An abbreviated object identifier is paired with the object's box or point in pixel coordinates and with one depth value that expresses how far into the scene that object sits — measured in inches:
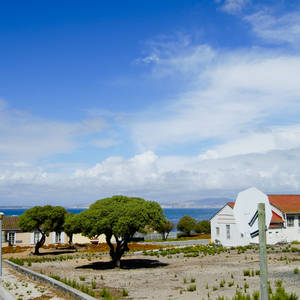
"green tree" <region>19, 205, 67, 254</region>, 1514.5
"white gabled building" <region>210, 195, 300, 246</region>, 1519.4
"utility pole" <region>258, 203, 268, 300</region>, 229.6
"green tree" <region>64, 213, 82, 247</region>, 951.6
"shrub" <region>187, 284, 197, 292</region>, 580.3
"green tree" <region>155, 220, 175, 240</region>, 2679.6
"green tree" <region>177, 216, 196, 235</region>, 2795.3
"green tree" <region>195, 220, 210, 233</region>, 2874.0
